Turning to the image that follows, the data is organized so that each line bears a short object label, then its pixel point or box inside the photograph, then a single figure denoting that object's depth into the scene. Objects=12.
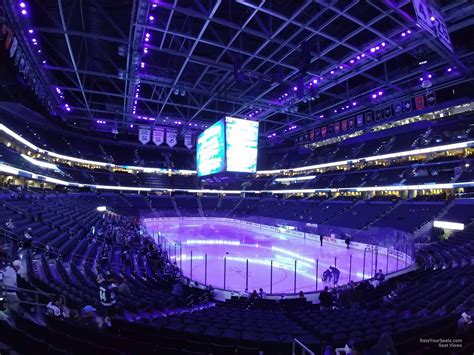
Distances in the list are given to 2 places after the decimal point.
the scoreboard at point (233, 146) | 17.22
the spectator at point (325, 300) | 10.39
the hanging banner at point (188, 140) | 32.96
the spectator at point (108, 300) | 6.12
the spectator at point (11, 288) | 5.09
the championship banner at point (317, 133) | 34.24
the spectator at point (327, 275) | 13.76
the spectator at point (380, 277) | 12.89
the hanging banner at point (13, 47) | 13.37
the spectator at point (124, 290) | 7.69
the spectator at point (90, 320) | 4.94
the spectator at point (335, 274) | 13.38
